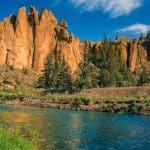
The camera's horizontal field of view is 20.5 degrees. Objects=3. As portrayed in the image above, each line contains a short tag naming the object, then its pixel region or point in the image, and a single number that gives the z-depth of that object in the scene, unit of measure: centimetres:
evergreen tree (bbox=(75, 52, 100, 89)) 10300
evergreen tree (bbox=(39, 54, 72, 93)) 10594
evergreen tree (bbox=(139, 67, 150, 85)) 12816
